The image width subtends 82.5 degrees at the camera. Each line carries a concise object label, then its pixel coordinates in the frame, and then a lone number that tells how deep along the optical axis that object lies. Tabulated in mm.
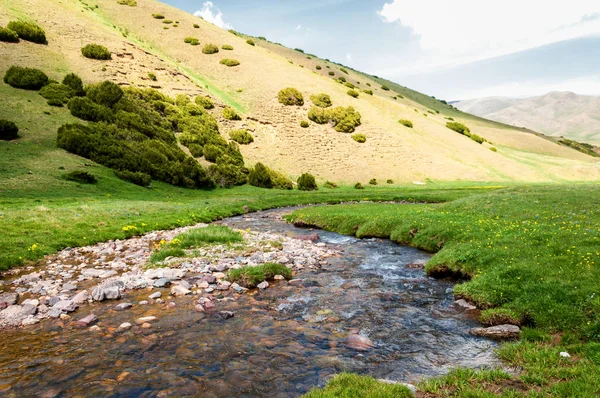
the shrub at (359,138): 78000
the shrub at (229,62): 92312
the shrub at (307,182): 61656
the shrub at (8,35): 60500
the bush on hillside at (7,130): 40688
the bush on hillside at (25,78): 52188
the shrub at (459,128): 98312
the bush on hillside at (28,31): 63719
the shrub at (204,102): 74438
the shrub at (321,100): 84188
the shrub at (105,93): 55625
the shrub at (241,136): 70312
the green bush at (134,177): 43125
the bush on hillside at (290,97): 82250
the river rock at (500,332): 9656
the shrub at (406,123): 87438
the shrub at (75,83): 56594
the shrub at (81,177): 37031
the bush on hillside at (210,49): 95688
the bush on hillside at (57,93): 52438
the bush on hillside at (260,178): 59656
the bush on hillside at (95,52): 69000
